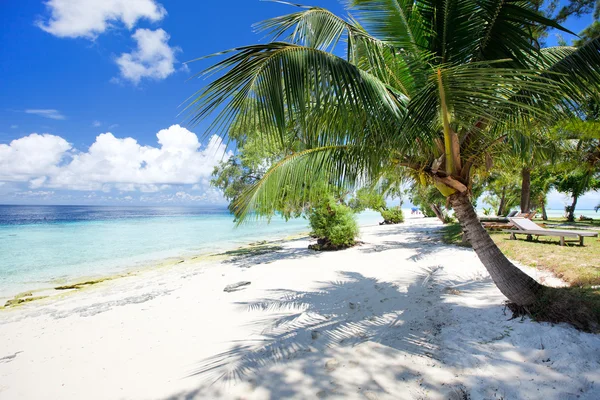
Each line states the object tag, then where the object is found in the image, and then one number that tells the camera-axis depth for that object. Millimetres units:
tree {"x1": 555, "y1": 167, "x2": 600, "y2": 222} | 16177
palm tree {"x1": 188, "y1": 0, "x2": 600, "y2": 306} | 2398
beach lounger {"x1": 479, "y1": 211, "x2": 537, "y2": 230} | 11602
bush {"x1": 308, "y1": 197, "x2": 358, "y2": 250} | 10844
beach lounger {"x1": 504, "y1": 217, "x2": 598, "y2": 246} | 7297
